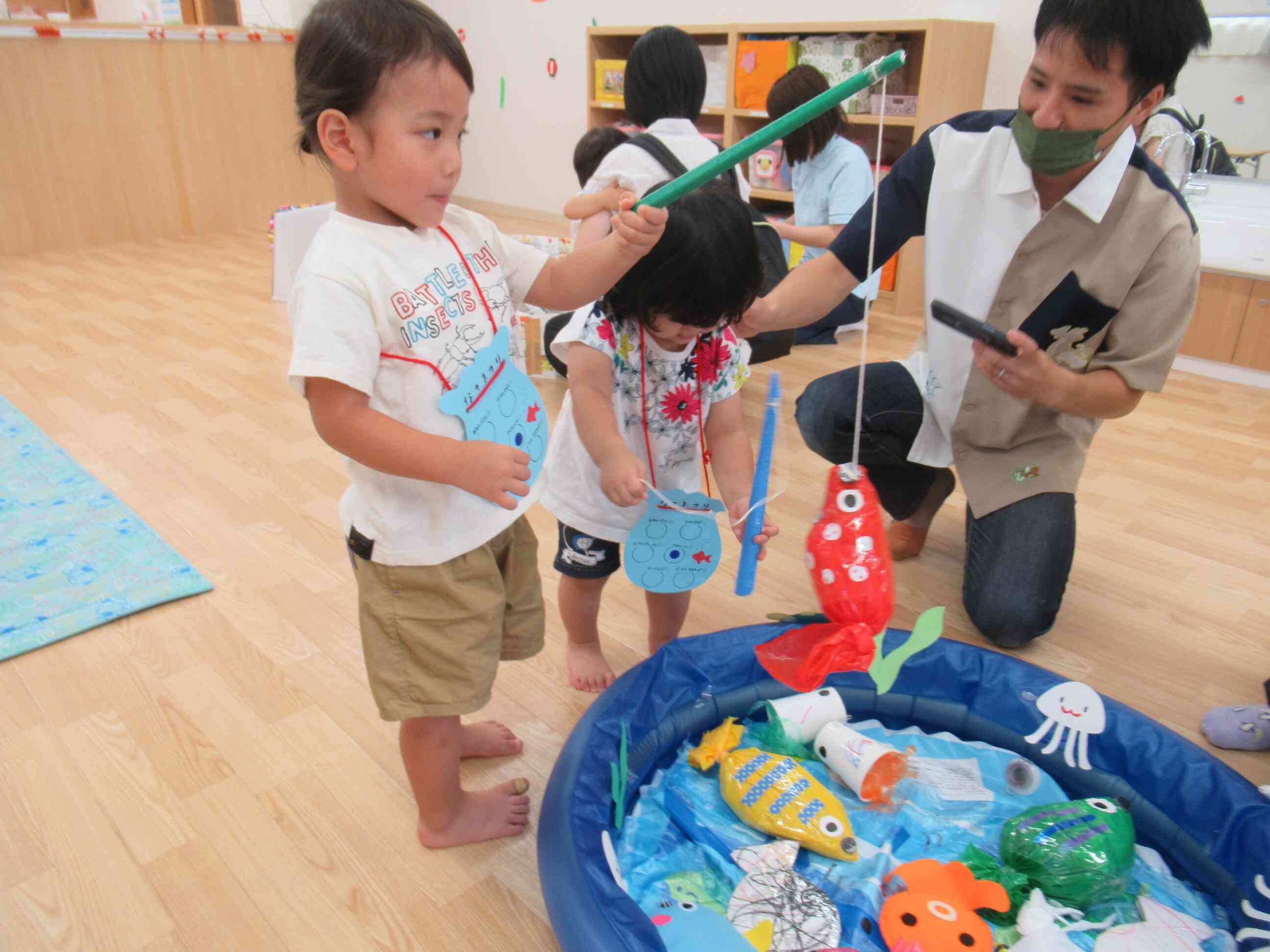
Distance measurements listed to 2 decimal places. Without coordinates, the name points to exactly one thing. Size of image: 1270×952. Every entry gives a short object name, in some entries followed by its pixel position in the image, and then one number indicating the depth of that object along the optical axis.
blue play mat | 1.48
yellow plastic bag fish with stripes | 1.02
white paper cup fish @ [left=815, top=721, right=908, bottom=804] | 1.10
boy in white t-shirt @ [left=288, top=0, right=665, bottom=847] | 0.78
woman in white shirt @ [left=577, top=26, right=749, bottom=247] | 1.86
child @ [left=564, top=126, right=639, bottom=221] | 2.40
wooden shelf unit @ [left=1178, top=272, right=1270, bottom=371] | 2.66
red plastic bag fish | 0.89
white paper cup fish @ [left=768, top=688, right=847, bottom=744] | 1.18
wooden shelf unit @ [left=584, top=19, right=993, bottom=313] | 2.98
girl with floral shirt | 0.98
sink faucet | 2.79
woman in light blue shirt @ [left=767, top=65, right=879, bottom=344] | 2.51
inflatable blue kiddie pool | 0.92
